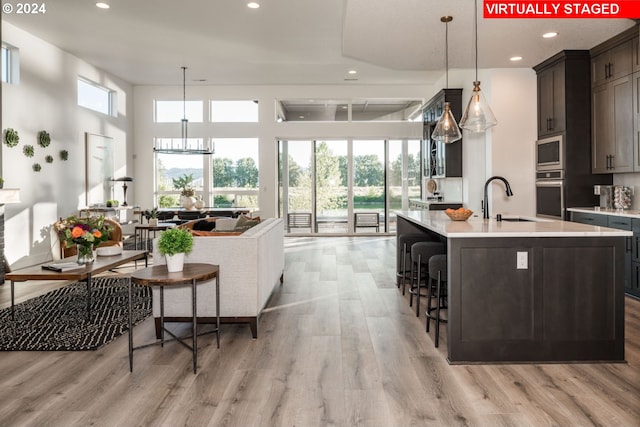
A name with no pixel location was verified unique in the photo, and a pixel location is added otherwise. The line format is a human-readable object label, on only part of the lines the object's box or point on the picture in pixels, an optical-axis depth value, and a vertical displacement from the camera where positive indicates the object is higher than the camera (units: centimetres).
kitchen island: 300 -62
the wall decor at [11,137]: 618 +95
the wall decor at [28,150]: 660 +82
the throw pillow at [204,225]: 527 -22
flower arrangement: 411 -23
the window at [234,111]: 1045 +213
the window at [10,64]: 637 +199
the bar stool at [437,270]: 347 -50
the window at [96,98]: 833 +209
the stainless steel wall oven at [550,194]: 589 +12
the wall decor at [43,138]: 696 +104
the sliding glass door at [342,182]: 1065 +54
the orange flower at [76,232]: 407 -21
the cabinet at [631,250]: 457 -46
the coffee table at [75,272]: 379 -54
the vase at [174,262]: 305 -36
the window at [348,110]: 1050 +216
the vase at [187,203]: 814 +7
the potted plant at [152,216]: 739 -15
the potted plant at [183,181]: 1048 +58
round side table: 286 -44
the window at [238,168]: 1049 +86
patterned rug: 340 -95
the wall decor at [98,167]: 834 +75
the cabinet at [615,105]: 499 +112
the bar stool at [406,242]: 496 -40
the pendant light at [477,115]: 413 +80
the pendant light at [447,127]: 467 +78
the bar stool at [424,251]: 409 -42
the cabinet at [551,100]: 588 +136
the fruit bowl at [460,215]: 392 -9
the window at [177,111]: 1045 +215
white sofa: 351 -62
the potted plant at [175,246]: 303 -26
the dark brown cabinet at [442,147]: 800 +103
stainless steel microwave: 590 +66
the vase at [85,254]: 424 -42
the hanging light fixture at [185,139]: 1027 +151
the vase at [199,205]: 813 +3
